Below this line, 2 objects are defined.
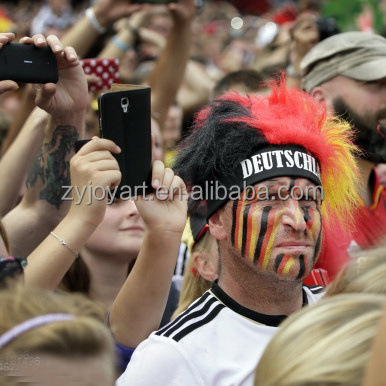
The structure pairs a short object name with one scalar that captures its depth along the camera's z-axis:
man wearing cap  7.80
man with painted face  5.23
